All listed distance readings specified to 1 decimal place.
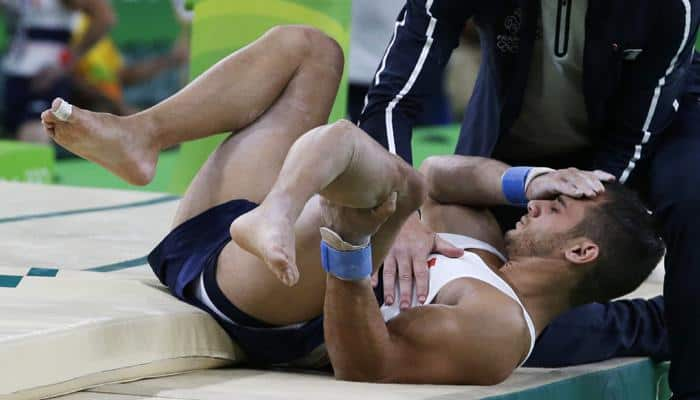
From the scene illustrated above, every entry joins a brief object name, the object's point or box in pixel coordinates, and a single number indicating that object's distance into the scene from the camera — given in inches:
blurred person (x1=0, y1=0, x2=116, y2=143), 562.9
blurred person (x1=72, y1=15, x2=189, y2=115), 569.0
